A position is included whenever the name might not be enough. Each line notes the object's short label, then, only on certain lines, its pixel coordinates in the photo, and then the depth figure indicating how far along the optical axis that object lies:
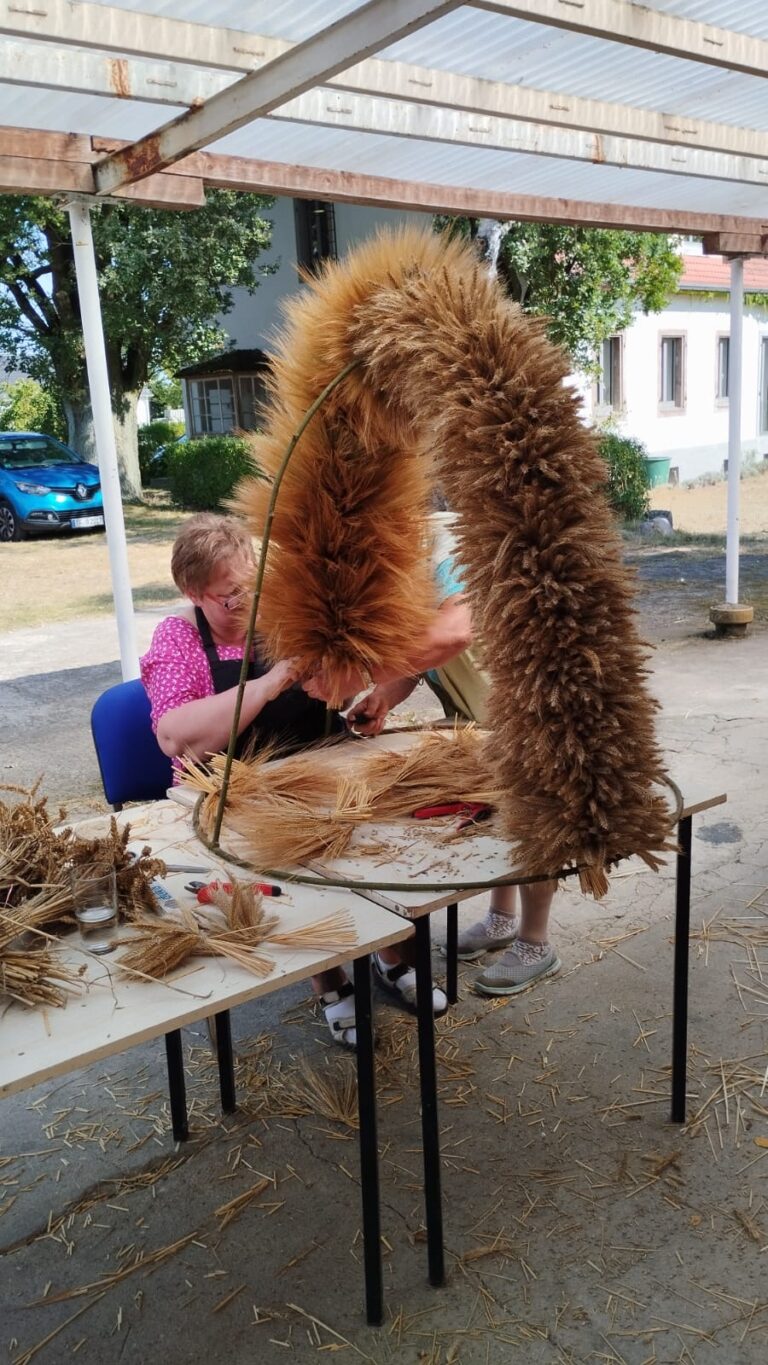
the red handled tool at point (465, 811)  2.13
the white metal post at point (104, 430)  3.99
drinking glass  1.77
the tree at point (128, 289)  14.57
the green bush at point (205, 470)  17.22
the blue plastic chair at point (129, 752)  3.12
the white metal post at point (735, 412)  7.11
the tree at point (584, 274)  12.43
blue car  15.02
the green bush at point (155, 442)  23.66
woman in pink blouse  2.48
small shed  20.92
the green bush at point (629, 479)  14.20
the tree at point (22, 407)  31.16
